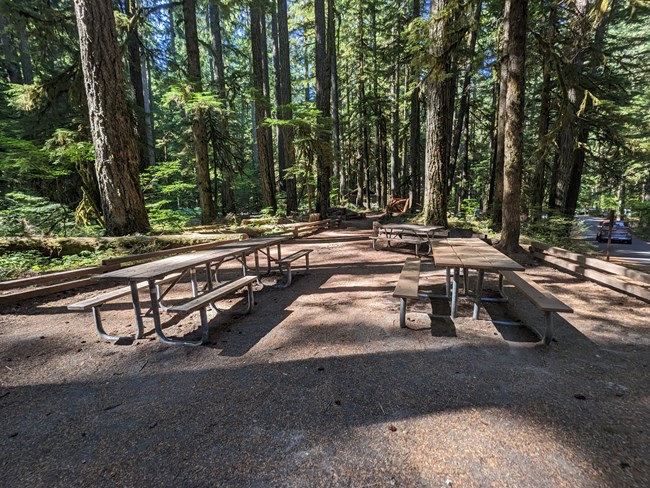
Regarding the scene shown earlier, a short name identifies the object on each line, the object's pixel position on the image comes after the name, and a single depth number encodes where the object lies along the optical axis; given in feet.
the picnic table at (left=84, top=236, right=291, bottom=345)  10.84
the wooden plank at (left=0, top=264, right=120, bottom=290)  16.84
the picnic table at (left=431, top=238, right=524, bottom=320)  11.90
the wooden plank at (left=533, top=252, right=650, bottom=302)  15.42
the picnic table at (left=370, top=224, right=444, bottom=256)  26.21
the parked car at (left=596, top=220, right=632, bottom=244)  58.23
